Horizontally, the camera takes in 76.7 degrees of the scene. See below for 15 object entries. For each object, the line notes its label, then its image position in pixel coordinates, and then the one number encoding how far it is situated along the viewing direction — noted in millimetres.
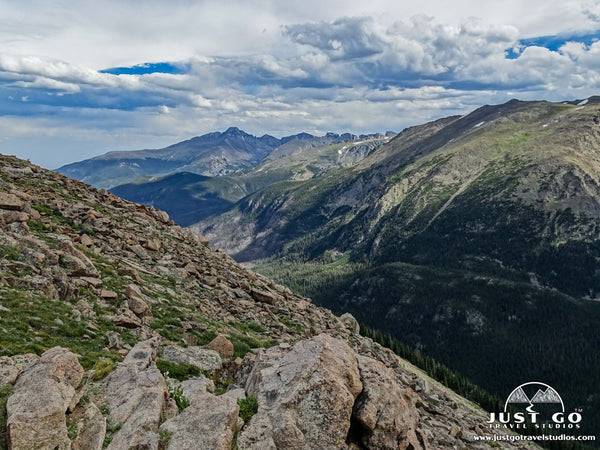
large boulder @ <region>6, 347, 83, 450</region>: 13195
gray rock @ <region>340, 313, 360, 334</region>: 59997
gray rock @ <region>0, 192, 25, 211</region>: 39691
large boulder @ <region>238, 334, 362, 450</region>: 16953
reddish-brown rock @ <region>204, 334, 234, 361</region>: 29938
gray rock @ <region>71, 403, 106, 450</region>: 14484
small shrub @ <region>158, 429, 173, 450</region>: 15234
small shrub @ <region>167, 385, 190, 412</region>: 18672
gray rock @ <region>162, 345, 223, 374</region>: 26625
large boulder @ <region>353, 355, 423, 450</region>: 18766
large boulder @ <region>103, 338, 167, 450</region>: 15195
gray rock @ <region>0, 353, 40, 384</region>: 16244
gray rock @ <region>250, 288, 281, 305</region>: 49844
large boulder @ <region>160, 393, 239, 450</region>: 15273
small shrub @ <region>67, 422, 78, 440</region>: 14508
